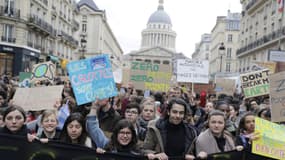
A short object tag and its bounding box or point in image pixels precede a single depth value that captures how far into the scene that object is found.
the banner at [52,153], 3.30
